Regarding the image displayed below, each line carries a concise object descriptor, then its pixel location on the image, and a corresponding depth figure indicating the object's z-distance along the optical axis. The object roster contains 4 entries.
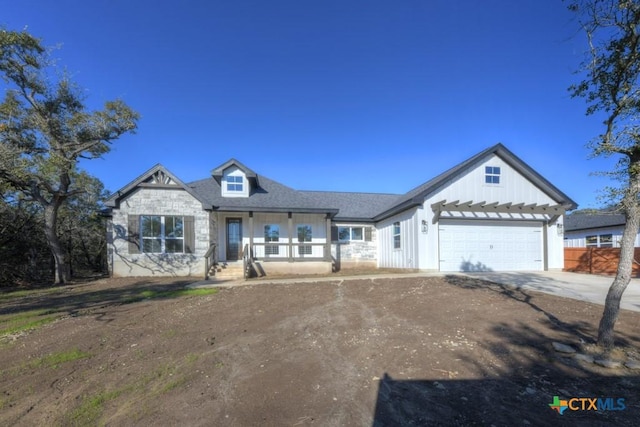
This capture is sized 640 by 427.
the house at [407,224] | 13.48
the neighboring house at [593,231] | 19.26
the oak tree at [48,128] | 12.41
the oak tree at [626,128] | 4.39
